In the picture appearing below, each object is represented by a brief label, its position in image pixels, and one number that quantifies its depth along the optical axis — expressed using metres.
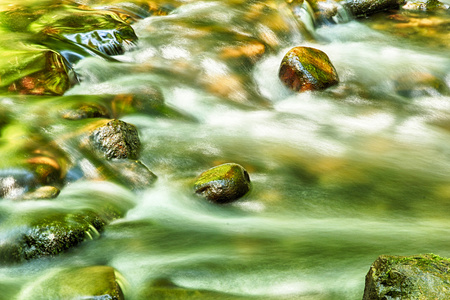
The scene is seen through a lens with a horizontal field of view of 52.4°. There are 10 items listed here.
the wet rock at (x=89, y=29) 8.12
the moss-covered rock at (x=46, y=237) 3.88
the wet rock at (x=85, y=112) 5.90
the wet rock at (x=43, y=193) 4.54
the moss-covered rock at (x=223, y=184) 4.91
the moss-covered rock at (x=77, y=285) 3.17
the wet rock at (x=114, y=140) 5.39
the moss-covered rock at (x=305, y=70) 8.00
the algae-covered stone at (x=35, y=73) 6.50
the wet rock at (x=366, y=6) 11.78
